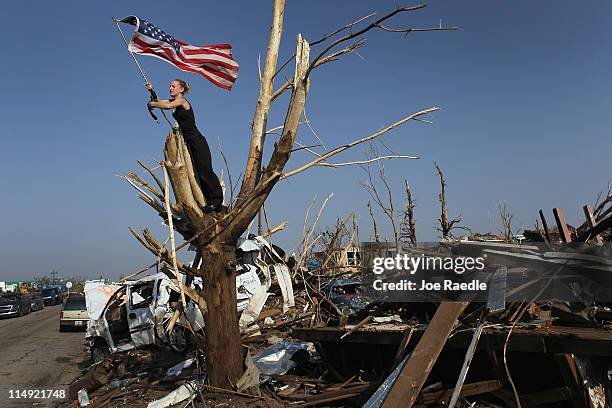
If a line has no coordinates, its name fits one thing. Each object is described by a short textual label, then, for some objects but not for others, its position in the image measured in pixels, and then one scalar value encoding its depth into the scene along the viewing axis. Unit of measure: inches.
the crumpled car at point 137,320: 499.8
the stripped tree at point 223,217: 237.3
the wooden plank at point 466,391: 212.7
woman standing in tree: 249.0
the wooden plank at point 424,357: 197.0
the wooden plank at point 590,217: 302.0
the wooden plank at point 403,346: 224.1
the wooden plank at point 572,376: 195.3
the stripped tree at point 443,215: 557.3
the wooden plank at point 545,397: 199.3
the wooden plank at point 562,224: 303.0
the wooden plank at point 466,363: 193.9
